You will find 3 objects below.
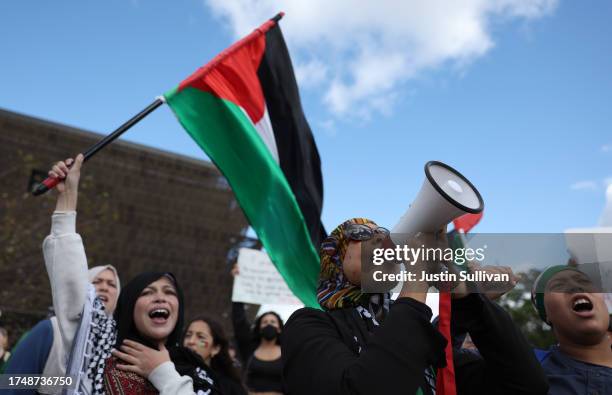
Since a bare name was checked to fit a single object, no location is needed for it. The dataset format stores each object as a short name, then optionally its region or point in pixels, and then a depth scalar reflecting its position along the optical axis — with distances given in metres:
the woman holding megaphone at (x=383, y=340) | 1.55
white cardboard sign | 6.79
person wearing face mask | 4.83
